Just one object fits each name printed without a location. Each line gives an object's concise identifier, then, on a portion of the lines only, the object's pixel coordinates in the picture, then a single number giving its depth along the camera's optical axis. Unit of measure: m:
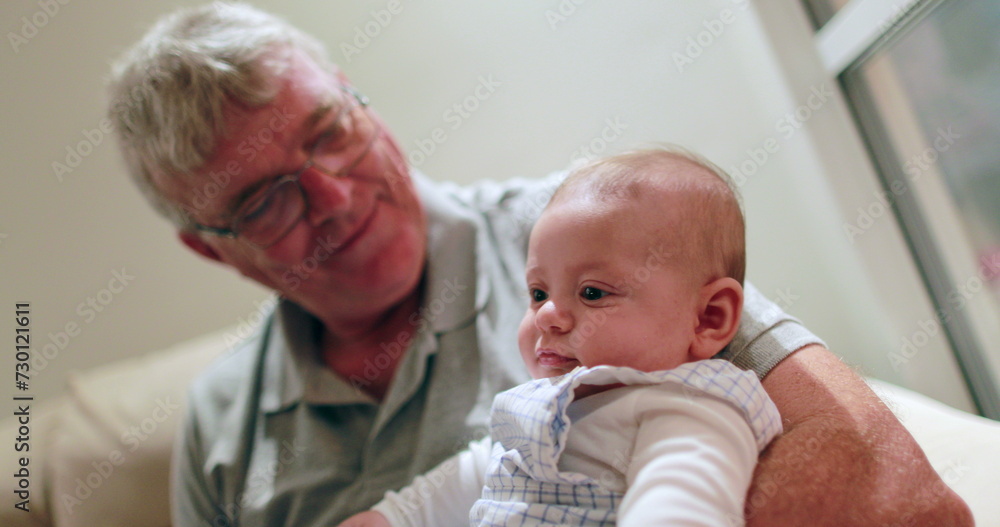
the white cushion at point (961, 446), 1.08
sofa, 1.70
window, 1.41
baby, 0.79
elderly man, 1.33
